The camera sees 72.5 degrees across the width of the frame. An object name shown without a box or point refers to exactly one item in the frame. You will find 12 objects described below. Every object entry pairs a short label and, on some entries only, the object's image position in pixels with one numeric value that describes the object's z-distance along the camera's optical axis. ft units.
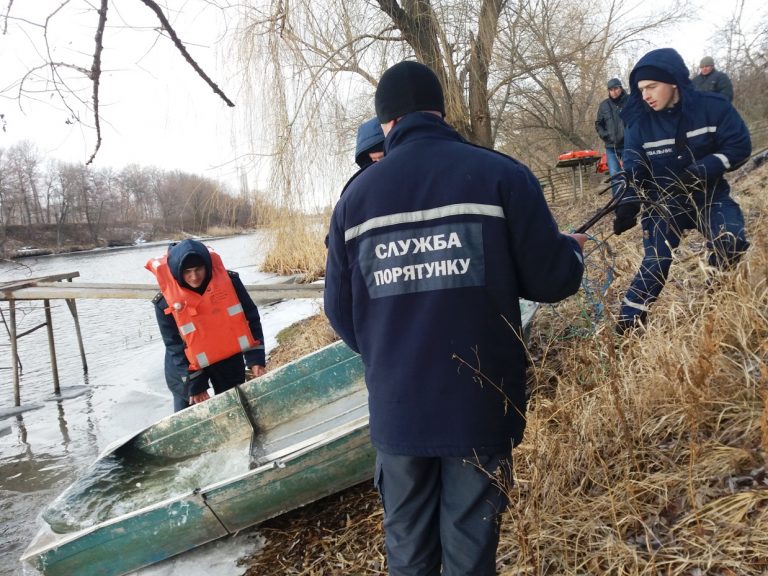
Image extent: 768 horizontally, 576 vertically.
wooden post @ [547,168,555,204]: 45.12
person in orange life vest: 13.44
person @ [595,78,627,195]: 27.04
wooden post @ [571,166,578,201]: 41.72
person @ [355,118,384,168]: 12.12
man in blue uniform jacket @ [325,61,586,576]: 4.99
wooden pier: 21.18
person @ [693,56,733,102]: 23.82
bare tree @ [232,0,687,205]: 17.29
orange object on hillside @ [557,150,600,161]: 39.22
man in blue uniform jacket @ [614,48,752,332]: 10.18
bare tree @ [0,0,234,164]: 6.09
